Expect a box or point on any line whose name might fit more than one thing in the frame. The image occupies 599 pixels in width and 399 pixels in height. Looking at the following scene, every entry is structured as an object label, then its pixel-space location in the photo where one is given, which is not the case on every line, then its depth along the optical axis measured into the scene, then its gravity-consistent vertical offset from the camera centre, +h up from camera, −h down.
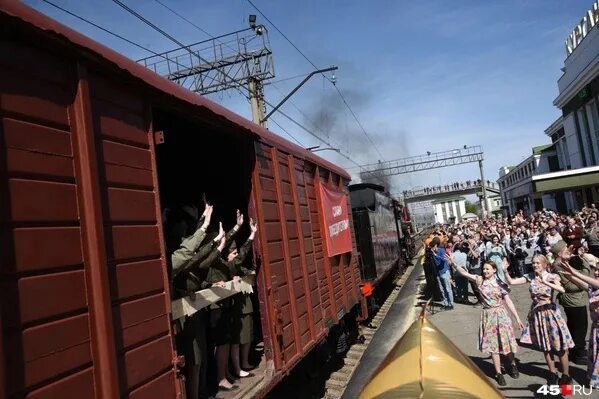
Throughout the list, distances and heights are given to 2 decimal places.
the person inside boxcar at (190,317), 3.75 -0.54
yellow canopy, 1.62 -0.56
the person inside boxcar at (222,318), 4.55 -0.72
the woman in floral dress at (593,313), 5.20 -1.25
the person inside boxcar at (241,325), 4.92 -0.86
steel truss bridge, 82.06 +4.70
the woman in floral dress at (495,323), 6.23 -1.46
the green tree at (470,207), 134.57 +2.11
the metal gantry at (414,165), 51.00 +6.31
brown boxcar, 2.15 +0.25
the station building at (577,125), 25.17 +5.93
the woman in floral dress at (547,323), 5.71 -1.43
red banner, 7.08 +0.18
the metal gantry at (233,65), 15.69 +6.07
